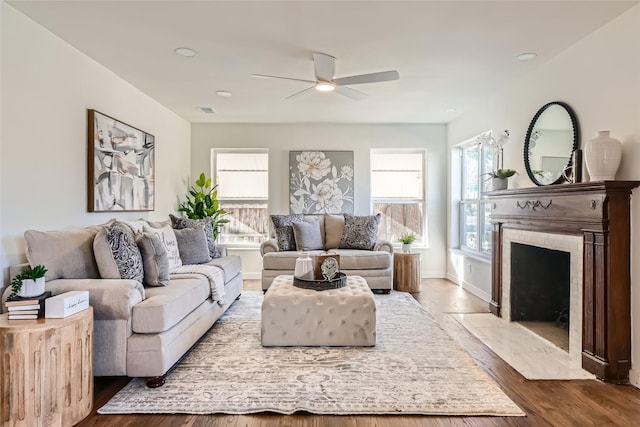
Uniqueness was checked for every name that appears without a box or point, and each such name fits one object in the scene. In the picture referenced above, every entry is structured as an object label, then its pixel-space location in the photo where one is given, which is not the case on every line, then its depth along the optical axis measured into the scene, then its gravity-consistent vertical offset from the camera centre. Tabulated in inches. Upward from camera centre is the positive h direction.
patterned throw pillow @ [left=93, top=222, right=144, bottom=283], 104.2 -12.4
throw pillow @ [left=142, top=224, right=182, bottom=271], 141.3 -11.9
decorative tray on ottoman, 127.6 -25.1
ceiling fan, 126.8 +47.5
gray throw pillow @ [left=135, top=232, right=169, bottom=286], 115.0 -15.4
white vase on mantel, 100.7 +15.4
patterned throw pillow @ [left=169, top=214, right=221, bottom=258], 168.2 -6.8
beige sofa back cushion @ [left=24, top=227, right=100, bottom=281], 97.9 -11.5
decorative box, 79.7 -20.4
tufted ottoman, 120.0 -35.1
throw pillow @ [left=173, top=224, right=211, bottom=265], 154.9 -14.7
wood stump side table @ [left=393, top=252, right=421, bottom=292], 205.9 -34.1
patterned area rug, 85.3 -44.3
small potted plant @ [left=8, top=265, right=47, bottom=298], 80.9 -16.2
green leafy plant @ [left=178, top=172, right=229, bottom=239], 218.8 +3.5
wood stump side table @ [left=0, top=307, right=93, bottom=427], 72.5 -32.3
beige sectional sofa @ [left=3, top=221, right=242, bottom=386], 93.2 -25.2
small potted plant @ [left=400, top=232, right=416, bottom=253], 216.3 -17.8
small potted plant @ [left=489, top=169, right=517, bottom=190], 157.3 +14.5
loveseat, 195.8 -19.1
